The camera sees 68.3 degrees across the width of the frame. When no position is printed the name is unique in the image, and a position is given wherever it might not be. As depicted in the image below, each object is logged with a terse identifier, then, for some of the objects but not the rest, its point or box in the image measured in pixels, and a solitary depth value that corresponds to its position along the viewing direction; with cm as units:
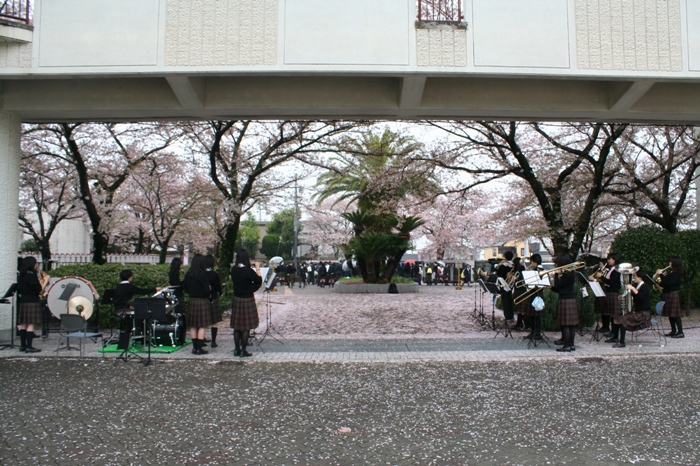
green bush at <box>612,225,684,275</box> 1297
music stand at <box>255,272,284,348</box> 1031
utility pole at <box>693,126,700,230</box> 1490
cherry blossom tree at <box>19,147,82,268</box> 2042
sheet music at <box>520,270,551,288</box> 1002
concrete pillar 1019
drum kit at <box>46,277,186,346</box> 991
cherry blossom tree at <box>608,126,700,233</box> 1541
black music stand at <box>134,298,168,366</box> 852
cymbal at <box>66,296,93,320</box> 934
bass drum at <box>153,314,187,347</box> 1003
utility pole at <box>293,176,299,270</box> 3518
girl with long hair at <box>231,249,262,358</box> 902
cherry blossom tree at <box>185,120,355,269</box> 1429
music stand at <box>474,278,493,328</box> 1231
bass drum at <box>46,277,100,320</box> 998
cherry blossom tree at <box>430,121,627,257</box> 1377
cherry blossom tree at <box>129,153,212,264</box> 2030
